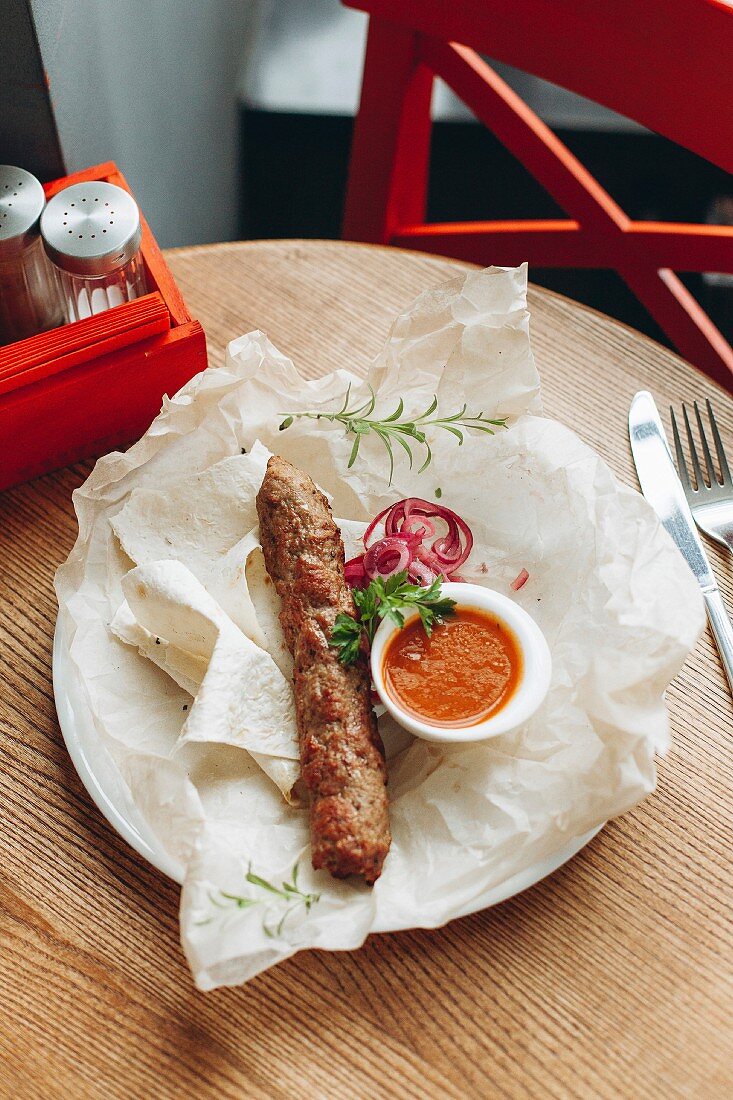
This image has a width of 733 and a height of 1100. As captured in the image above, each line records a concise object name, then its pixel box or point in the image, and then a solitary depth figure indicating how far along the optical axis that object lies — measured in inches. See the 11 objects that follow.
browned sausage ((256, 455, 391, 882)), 21.4
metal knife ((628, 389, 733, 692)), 25.1
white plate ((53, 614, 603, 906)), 21.7
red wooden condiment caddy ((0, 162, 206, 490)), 25.6
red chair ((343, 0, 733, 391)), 29.2
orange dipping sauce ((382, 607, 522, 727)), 22.7
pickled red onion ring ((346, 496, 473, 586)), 24.6
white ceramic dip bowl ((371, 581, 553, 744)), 22.3
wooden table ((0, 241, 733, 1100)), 21.1
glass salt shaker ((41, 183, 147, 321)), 25.3
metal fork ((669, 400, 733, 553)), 26.3
